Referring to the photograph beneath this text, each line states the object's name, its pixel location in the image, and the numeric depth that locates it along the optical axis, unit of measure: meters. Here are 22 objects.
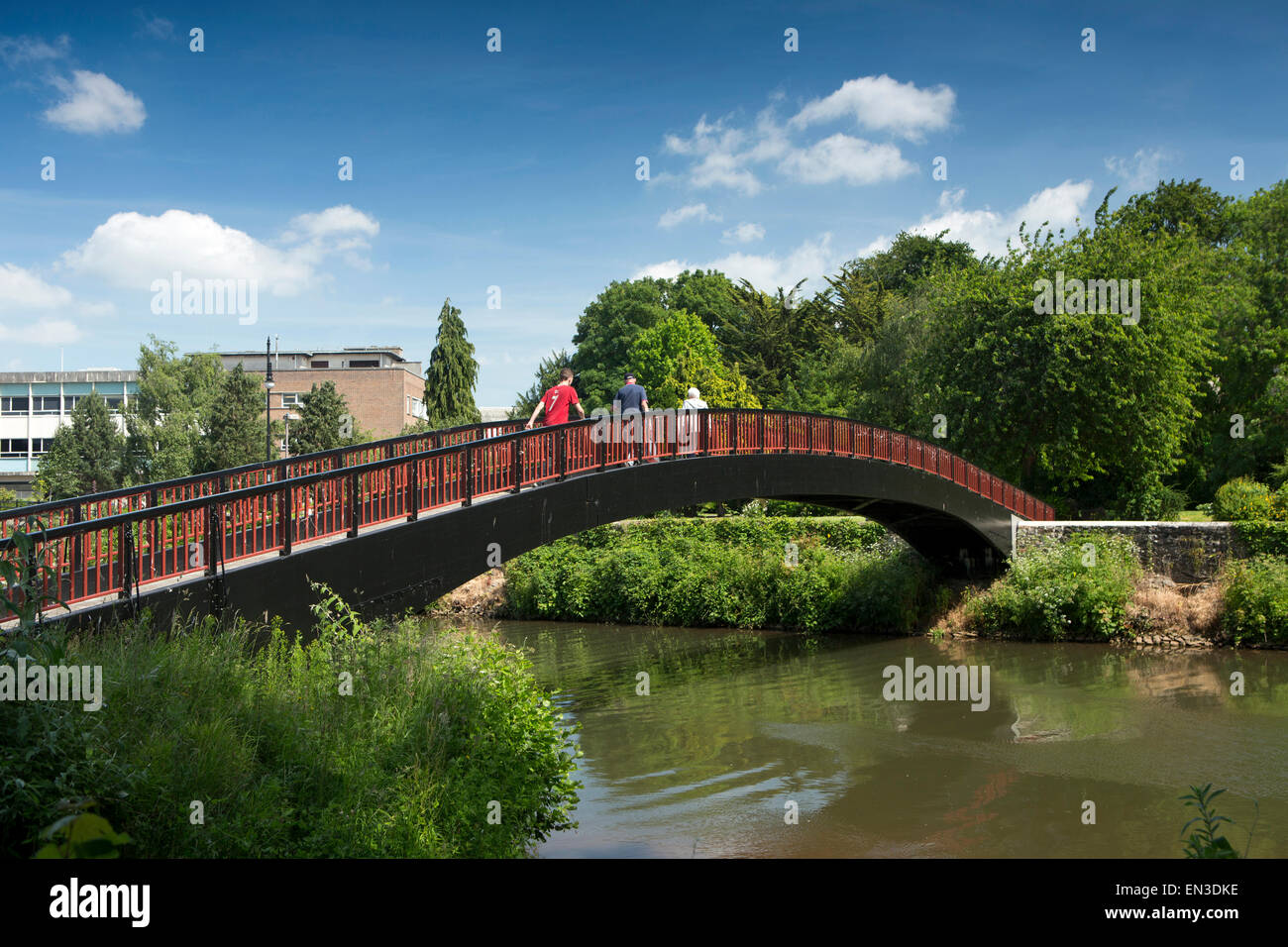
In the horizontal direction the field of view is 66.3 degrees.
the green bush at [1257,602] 23.02
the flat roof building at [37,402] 60.81
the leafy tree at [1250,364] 33.34
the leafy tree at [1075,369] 28.45
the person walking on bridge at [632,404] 15.70
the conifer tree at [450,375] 57.81
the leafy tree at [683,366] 42.62
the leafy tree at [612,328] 56.88
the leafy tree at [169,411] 45.53
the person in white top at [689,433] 16.85
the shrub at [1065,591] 24.69
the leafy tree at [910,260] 50.84
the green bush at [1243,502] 25.00
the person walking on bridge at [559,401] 15.18
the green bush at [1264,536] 24.34
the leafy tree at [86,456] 45.75
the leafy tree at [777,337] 50.56
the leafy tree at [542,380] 59.91
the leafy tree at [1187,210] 40.78
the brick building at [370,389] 64.50
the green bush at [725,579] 27.80
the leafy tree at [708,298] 58.34
